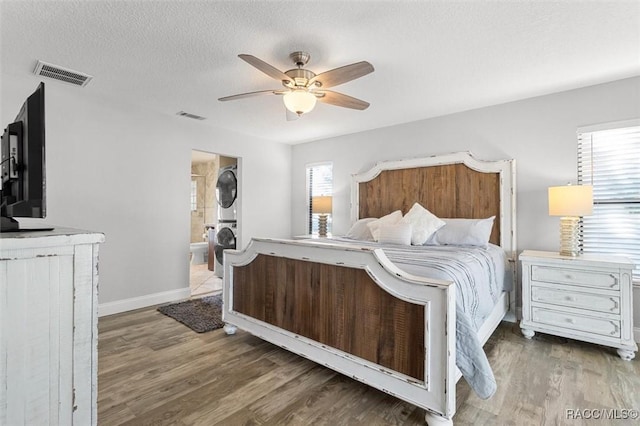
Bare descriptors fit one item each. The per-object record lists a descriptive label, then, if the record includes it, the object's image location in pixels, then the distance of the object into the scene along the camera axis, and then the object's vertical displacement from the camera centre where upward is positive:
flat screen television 1.15 +0.20
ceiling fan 2.16 +0.99
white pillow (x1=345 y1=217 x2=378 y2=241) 4.06 -0.23
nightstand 2.50 -0.73
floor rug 3.16 -1.11
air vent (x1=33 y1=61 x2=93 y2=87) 2.67 +1.27
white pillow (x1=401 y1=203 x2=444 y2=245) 3.44 -0.12
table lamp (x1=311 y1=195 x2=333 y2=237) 4.89 +0.08
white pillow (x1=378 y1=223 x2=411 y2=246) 3.43 -0.23
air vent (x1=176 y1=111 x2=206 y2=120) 3.92 +1.27
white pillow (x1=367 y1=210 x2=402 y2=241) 3.83 -0.10
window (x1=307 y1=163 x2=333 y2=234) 5.31 +0.51
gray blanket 1.66 -0.49
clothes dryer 5.11 +0.36
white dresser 0.95 -0.37
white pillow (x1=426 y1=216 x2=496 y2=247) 3.25 -0.21
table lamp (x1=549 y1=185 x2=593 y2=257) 2.71 +0.04
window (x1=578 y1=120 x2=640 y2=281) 2.87 +0.27
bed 1.66 -0.62
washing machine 5.13 -0.44
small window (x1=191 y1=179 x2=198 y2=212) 7.86 +0.48
